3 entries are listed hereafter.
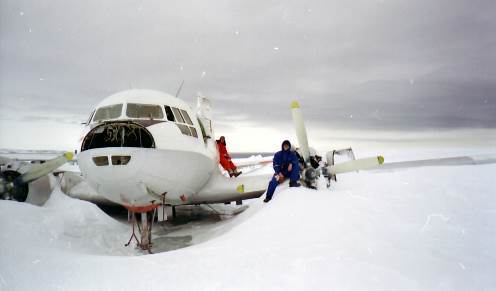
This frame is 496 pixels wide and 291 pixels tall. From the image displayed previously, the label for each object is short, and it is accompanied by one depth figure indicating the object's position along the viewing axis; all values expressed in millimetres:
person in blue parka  7102
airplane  5363
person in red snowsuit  10933
